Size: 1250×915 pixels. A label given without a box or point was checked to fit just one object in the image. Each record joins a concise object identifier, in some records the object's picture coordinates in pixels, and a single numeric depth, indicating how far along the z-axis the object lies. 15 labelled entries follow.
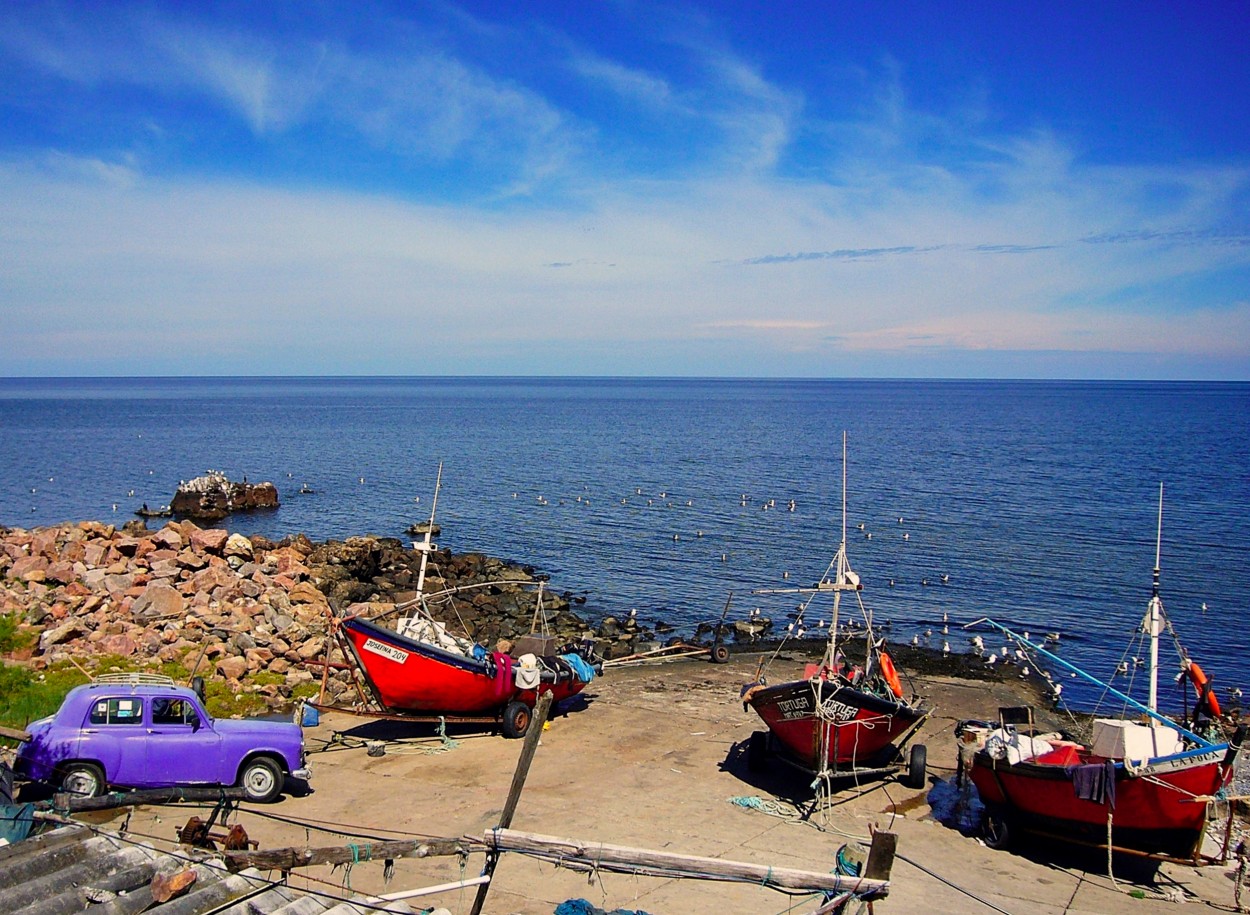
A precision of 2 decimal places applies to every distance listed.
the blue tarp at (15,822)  9.37
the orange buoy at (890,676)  19.22
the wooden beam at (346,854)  8.59
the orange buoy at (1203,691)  16.12
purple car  14.91
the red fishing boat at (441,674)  19.36
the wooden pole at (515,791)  8.73
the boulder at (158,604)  26.86
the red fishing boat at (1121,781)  14.32
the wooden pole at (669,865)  8.45
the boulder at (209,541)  34.34
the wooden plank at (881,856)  8.34
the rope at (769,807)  16.64
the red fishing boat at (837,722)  17.17
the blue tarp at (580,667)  22.17
